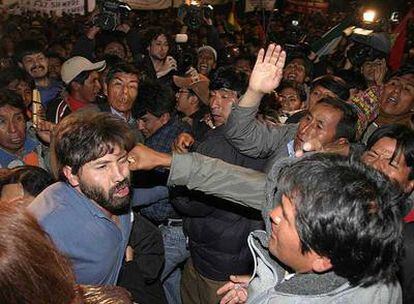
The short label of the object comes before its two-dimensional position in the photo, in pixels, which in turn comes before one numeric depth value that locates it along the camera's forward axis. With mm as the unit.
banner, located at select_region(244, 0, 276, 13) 13161
